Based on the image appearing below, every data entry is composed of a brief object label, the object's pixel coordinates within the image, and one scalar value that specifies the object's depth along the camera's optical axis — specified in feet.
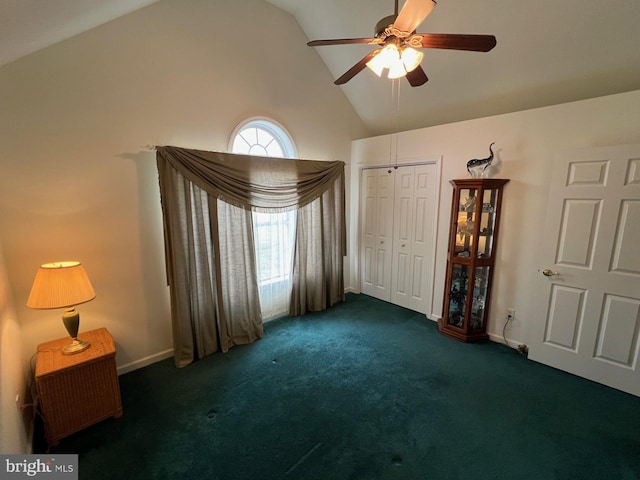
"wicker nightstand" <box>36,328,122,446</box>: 5.91
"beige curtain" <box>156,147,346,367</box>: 8.39
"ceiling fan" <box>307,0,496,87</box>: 4.66
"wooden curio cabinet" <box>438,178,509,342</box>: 9.77
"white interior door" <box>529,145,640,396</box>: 7.40
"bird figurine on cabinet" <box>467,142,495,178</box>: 9.52
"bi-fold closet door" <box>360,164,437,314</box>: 11.88
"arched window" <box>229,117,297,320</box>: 10.74
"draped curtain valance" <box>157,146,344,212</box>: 8.46
